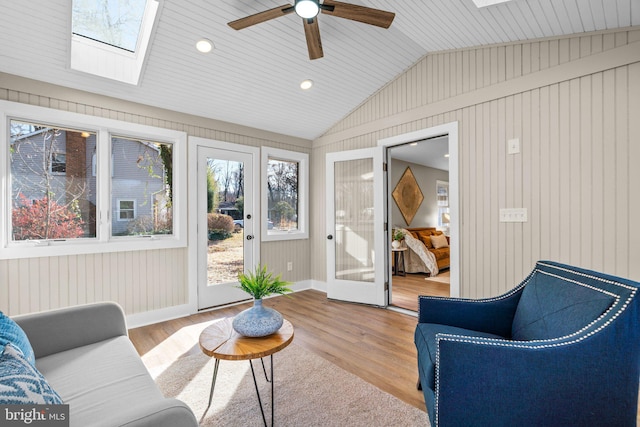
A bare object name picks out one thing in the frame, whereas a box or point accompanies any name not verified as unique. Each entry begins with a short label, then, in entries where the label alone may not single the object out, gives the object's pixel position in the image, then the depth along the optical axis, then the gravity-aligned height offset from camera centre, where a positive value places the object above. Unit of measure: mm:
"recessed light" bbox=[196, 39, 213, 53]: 2709 +1534
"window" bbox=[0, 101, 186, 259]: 2689 +304
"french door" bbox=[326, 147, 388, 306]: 3891 -207
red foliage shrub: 2707 -58
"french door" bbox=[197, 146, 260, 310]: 3734 -138
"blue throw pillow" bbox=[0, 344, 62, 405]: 776 -464
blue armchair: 1177 -649
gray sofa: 927 -758
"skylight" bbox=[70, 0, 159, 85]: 2590 +1628
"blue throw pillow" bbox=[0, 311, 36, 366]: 1192 -503
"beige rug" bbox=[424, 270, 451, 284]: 5179 -1195
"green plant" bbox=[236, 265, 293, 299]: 1772 -434
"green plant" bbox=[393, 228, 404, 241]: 5684 -439
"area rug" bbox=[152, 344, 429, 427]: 1745 -1197
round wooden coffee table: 1548 -725
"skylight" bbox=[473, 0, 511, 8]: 2323 +1639
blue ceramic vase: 1718 -635
